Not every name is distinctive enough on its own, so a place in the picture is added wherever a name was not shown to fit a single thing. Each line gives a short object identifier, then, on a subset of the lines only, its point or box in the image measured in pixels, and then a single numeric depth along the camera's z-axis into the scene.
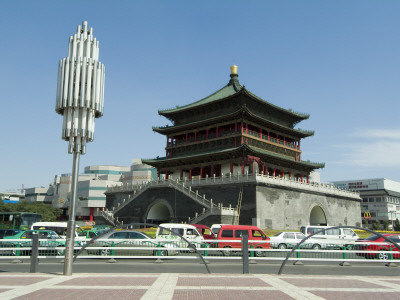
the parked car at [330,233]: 25.19
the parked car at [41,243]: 16.90
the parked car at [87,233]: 23.43
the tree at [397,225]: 78.70
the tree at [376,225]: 76.72
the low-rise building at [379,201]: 89.88
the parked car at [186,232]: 21.03
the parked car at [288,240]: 21.56
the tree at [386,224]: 79.22
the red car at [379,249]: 17.31
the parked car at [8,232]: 21.77
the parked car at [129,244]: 16.62
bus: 37.06
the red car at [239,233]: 20.48
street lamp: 11.77
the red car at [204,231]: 22.89
